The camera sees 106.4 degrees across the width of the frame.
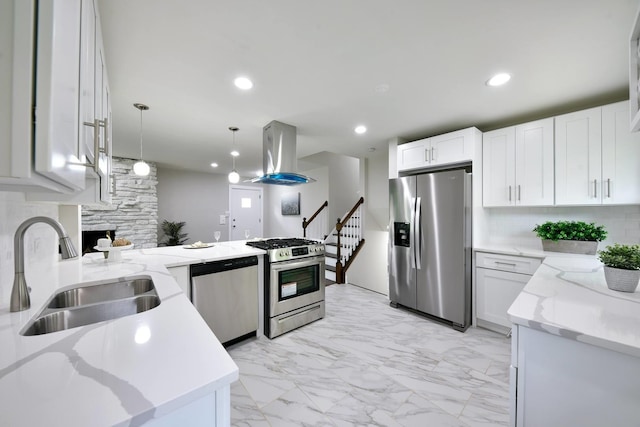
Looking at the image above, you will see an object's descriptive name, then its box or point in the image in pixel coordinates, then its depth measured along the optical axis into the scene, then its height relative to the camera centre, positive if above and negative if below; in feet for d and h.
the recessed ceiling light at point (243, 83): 6.30 +3.59
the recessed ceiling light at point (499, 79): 6.10 +3.59
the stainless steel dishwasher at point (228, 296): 6.92 -2.46
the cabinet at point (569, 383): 2.59 -1.98
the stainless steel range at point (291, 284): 8.19 -2.51
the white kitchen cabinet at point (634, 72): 3.57 +2.26
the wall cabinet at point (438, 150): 9.03 +2.68
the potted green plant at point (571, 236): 7.32 -0.64
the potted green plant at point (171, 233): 18.50 -1.38
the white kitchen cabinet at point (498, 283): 7.86 -2.34
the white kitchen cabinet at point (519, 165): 7.97 +1.80
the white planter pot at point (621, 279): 3.86 -1.04
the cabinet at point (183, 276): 6.50 -1.68
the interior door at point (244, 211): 22.53 +0.44
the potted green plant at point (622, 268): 3.87 -0.86
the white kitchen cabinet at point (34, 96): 1.37 +0.74
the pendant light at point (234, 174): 10.12 +1.93
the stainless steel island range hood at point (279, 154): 9.23 +2.42
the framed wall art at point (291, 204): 20.97 +1.05
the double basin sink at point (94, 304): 3.26 -1.47
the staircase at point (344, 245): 14.94 -2.01
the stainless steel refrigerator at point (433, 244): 8.63 -1.10
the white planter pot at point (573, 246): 7.32 -0.97
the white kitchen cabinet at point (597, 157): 6.72 +1.74
